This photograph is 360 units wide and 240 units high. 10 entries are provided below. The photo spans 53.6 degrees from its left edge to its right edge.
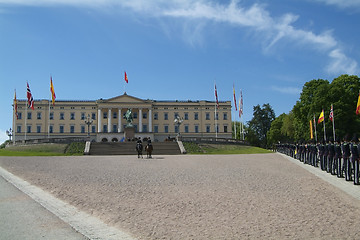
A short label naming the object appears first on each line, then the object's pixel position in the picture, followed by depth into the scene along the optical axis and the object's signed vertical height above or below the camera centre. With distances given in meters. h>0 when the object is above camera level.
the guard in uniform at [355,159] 12.96 -0.58
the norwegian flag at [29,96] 58.88 +8.21
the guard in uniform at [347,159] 13.96 -0.62
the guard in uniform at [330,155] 16.58 -0.55
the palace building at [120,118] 92.19 +7.33
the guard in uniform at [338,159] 15.30 -0.70
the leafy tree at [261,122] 101.94 +6.18
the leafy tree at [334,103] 49.09 +5.74
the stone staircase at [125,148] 45.66 -0.41
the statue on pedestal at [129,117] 67.31 +5.29
